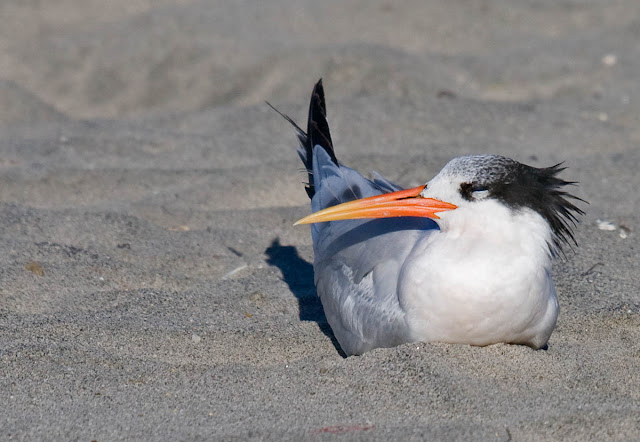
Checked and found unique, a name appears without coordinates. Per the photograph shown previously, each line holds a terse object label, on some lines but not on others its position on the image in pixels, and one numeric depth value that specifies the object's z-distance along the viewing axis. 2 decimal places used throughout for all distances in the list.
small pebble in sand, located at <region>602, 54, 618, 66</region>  16.30
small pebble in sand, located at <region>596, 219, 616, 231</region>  10.23
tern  6.59
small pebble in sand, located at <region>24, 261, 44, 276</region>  8.61
